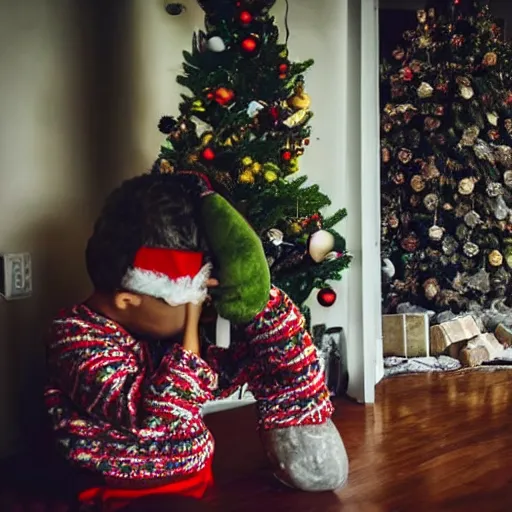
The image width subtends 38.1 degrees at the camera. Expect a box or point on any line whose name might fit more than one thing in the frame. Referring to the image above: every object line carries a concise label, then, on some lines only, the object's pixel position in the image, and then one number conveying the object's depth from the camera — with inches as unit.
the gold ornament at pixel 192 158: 82.7
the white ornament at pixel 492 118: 133.9
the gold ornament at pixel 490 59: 130.7
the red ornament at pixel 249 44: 83.0
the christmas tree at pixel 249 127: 83.3
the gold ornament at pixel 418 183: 132.1
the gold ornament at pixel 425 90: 130.7
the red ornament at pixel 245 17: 82.6
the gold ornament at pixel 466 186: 132.2
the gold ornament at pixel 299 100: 90.9
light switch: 75.2
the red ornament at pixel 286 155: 89.1
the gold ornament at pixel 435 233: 132.5
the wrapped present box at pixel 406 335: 127.2
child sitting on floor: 65.5
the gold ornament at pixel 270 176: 85.0
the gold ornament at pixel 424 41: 131.5
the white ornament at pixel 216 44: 82.7
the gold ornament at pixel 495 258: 134.3
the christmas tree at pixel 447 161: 131.6
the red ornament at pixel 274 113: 87.0
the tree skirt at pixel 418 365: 121.5
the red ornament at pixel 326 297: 94.7
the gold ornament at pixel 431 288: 133.0
